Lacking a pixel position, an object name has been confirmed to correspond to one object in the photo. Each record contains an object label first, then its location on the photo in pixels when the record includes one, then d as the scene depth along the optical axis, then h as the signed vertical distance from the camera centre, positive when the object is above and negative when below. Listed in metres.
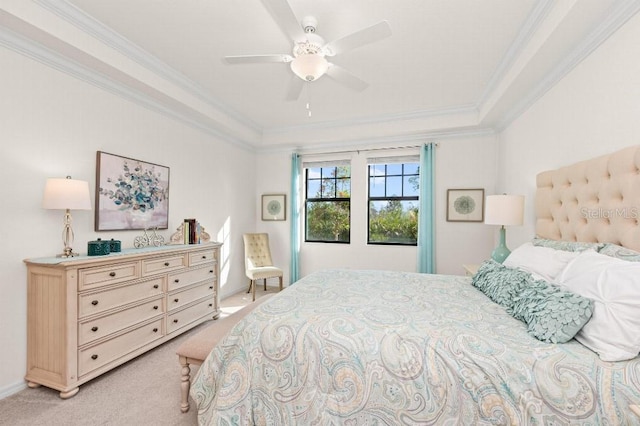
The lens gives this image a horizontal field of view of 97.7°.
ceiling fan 1.66 +1.13
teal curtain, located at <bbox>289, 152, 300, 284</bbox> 4.87 -0.15
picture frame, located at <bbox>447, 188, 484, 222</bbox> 4.05 +0.14
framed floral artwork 2.58 +0.19
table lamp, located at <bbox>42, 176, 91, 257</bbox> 2.03 +0.12
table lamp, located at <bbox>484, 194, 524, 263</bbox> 2.73 +0.06
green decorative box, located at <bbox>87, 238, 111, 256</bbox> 2.25 -0.29
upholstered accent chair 4.24 -0.76
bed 1.10 -0.62
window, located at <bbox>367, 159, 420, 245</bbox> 4.52 +0.18
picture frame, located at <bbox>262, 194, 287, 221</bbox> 5.02 +0.11
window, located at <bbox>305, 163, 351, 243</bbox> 4.87 +0.19
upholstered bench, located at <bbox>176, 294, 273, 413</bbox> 1.77 -0.88
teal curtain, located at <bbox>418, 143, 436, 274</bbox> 4.16 +0.02
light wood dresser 1.96 -0.80
